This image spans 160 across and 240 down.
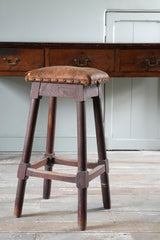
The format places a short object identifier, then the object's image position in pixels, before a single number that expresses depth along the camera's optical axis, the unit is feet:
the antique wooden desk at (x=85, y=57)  10.73
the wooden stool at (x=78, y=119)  7.50
